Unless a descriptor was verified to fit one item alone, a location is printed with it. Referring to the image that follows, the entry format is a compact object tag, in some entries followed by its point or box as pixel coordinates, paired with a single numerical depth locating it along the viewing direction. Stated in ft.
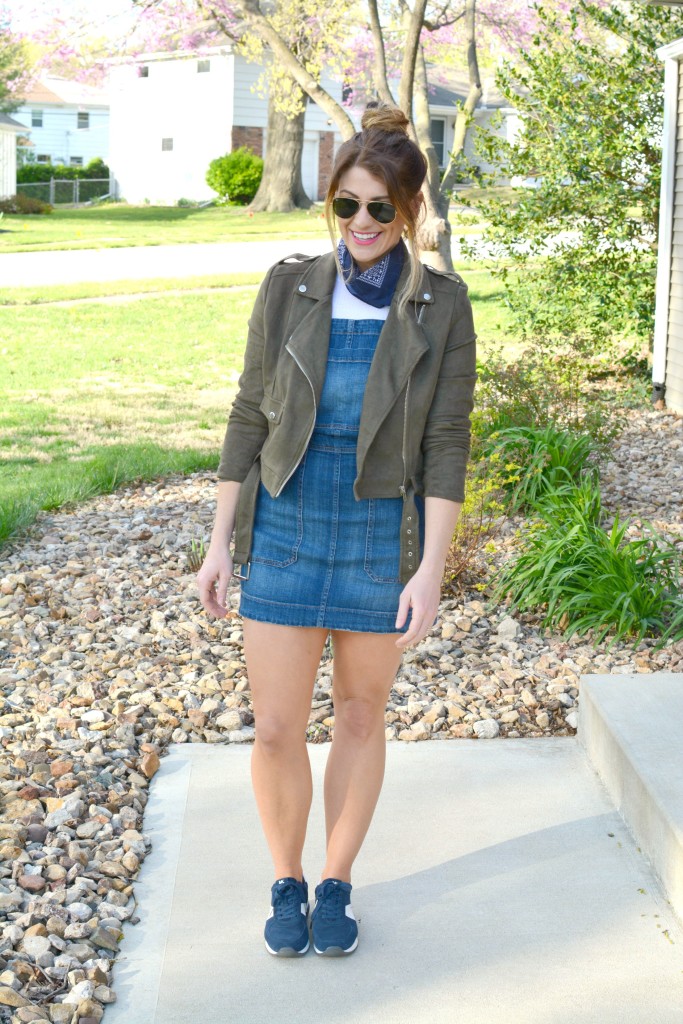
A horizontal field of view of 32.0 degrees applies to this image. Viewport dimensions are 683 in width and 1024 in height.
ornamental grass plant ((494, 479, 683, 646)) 15.12
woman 8.09
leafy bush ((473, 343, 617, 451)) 21.89
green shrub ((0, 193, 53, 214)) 98.07
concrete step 9.84
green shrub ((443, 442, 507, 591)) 16.35
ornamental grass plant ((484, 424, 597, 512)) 19.70
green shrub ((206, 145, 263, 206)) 103.19
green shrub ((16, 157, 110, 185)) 119.03
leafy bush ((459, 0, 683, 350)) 31.73
